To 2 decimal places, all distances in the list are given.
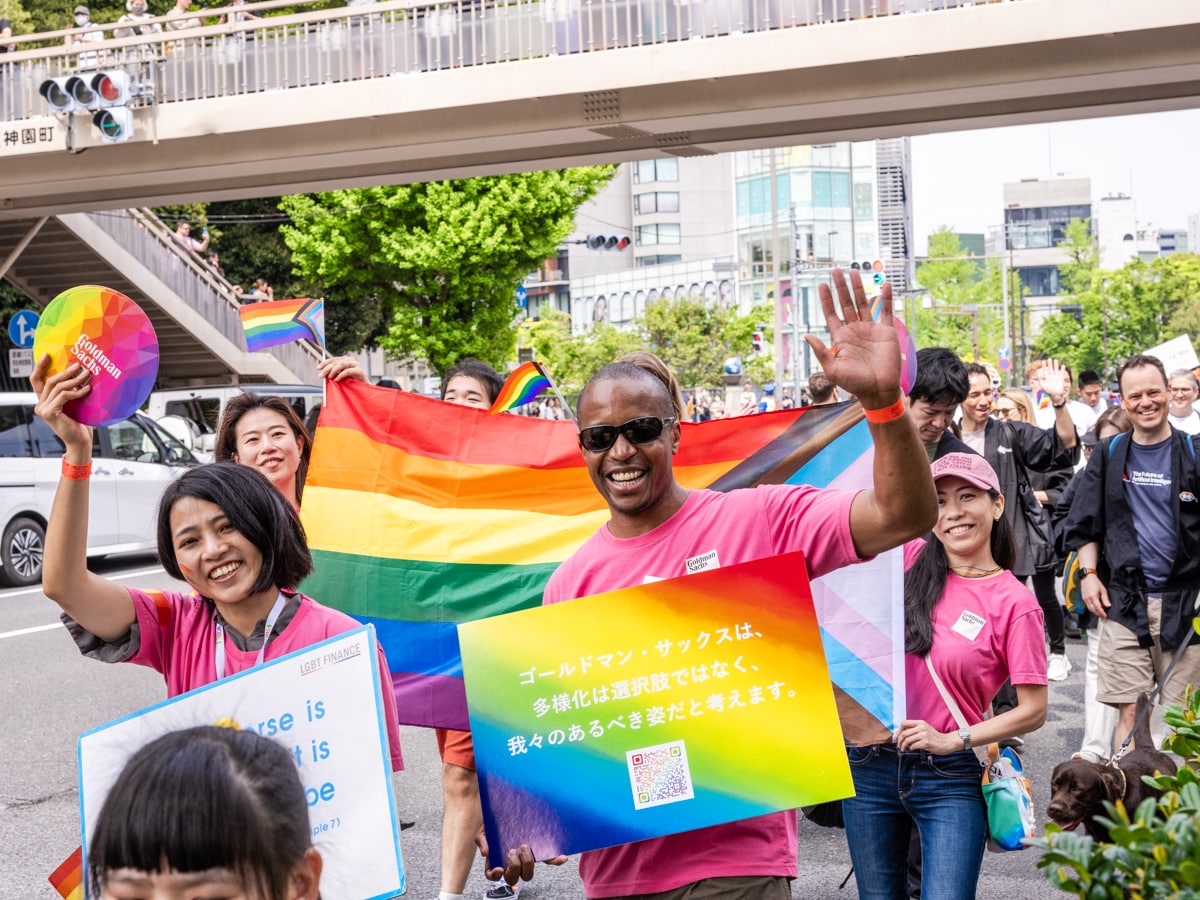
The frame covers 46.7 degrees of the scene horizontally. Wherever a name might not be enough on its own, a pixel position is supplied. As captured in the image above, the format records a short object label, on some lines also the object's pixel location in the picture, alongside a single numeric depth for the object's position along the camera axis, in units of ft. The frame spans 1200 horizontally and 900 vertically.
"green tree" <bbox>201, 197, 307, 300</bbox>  121.80
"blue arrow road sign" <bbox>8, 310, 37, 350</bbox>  70.74
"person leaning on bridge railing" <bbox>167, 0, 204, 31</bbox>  70.90
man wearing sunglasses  8.90
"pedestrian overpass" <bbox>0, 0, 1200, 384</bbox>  55.88
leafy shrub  4.96
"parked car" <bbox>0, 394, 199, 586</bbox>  50.80
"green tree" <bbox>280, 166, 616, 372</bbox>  105.91
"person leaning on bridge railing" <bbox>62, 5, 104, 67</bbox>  71.10
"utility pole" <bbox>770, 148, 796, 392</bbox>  136.36
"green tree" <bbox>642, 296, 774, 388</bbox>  224.53
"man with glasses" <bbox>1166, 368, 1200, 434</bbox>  36.65
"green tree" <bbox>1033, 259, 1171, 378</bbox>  218.18
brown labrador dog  14.98
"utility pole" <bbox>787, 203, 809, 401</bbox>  133.44
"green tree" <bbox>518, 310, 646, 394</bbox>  218.18
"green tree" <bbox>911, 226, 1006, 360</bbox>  269.85
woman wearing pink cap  12.43
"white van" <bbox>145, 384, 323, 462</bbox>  72.02
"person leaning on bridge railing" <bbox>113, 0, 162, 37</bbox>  70.59
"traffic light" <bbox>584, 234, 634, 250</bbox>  170.19
